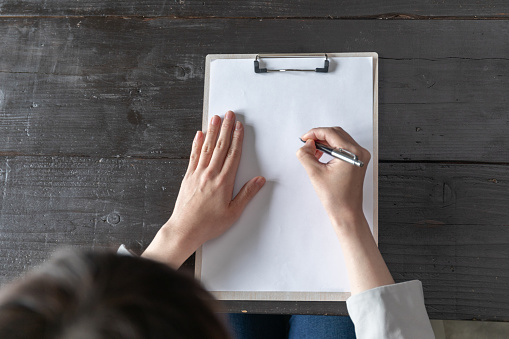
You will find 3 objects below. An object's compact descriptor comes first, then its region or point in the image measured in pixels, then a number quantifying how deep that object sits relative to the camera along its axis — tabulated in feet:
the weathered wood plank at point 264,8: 2.34
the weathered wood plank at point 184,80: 2.24
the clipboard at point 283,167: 2.12
